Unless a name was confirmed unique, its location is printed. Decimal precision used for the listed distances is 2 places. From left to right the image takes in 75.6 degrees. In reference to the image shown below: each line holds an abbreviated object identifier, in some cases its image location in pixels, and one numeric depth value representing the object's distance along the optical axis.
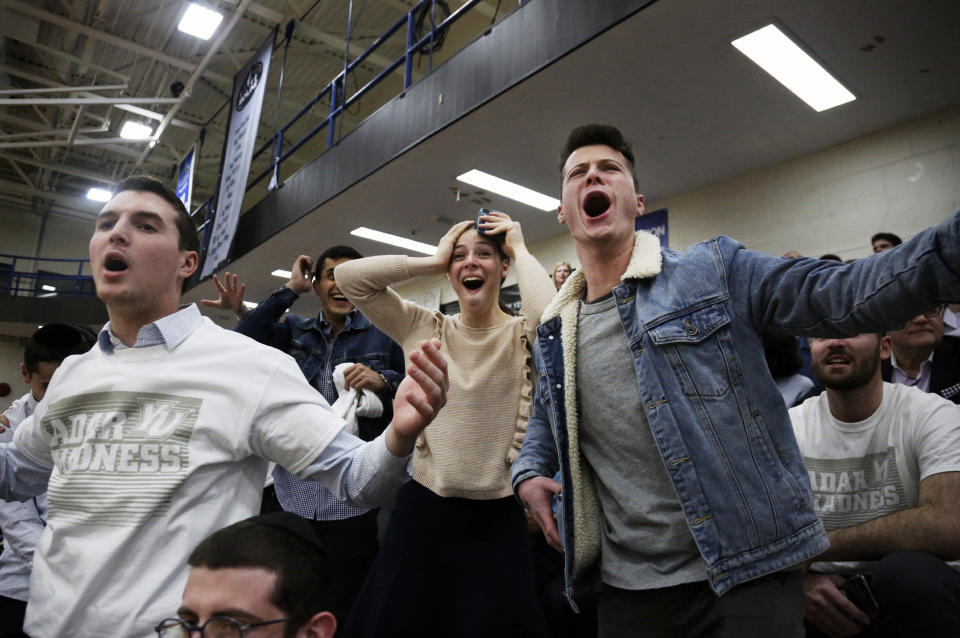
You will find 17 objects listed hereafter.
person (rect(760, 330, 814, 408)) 2.71
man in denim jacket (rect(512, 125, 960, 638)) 1.22
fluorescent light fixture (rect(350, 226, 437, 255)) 8.42
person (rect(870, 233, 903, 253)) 4.29
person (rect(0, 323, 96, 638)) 2.40
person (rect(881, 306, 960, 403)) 2.73
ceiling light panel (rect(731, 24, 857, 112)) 4.24
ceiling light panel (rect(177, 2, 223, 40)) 8.59
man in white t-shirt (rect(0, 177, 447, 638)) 1.34
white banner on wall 7.79
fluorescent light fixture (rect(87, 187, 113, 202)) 14.45
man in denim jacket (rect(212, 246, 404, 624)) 2.41
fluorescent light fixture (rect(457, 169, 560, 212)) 6.64
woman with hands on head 1.87
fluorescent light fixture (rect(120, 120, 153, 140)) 11.61
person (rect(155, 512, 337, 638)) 1.15
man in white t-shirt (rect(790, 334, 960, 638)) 1.78
